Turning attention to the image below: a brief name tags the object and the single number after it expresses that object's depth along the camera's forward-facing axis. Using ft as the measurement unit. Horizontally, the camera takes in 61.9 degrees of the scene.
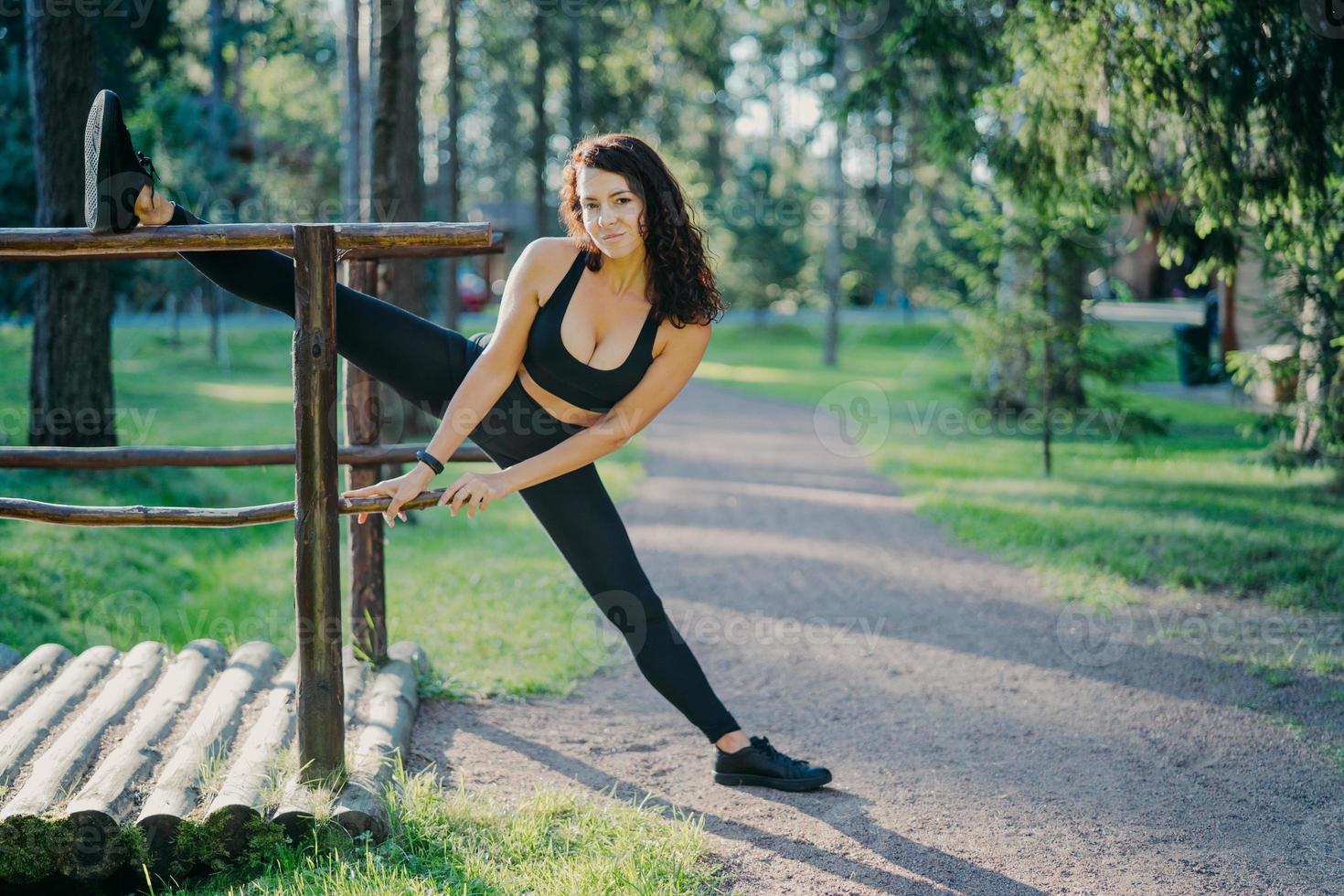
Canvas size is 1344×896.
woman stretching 12.29
